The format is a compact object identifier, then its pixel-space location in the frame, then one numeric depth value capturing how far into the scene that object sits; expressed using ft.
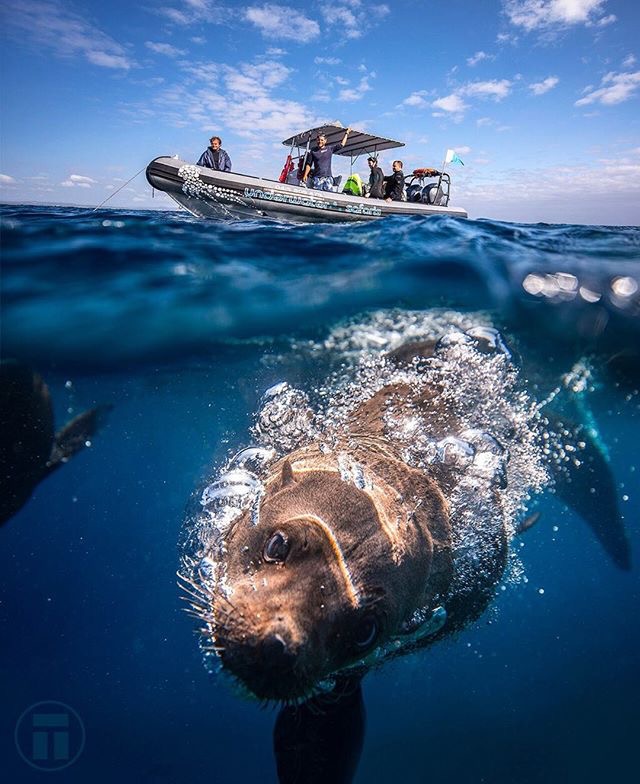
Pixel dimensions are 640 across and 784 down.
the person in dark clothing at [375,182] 56.29
